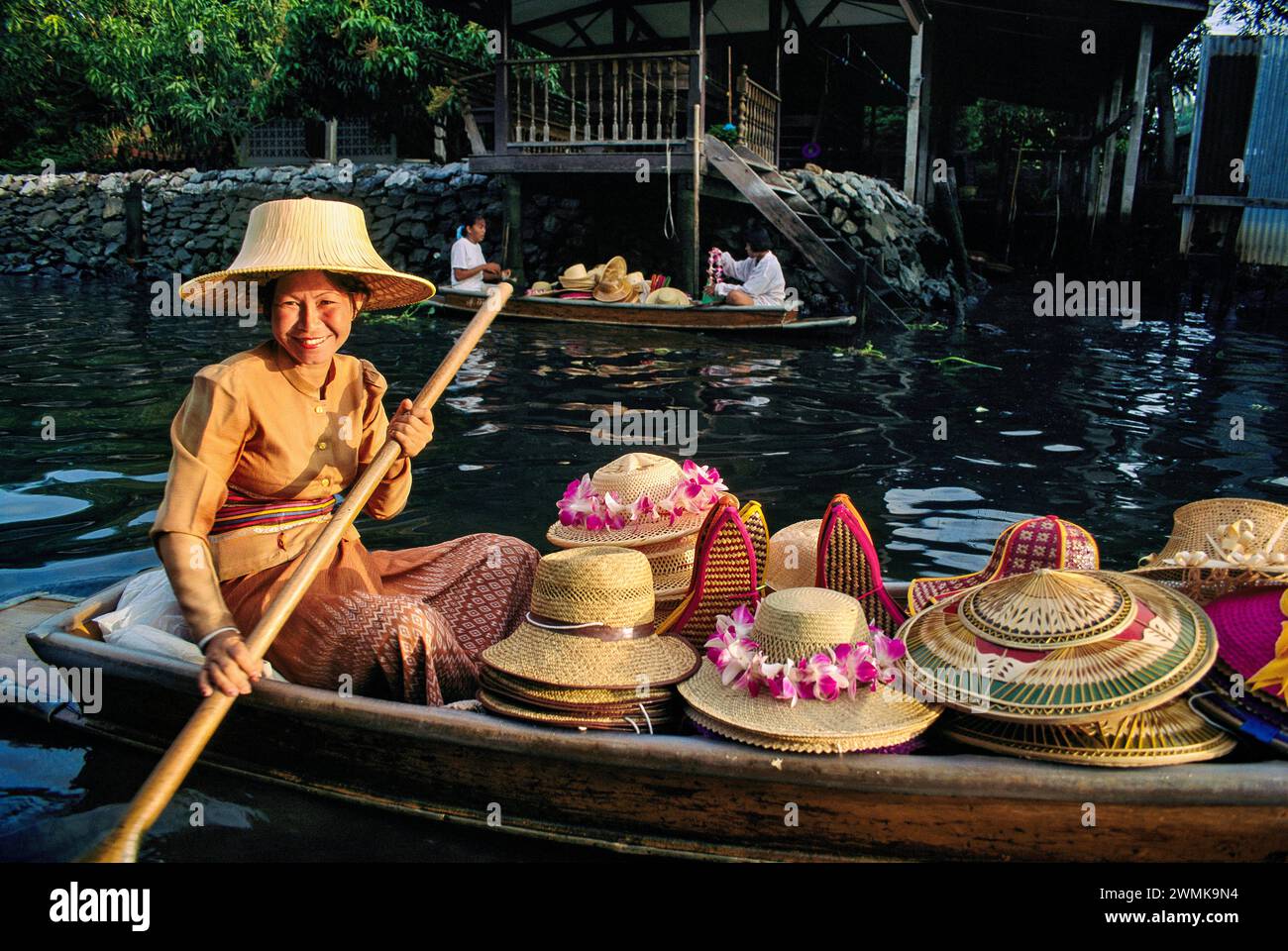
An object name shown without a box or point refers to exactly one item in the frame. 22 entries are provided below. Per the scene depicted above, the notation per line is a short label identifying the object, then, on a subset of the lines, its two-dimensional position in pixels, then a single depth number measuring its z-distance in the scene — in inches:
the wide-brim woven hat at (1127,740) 91.9
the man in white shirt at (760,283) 477.1
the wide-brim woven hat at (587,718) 102.8
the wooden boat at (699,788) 90.2
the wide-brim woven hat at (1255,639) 93.6
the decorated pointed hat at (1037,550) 125.3
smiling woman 105.4
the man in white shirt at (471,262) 521.7
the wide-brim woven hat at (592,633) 105.4
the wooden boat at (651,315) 460.4
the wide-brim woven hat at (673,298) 486.0
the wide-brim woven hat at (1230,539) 113.8
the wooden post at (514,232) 569.9
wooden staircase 480.7
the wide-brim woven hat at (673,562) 138.5
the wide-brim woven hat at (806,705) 95.7
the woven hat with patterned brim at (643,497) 138.3
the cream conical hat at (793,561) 142.0
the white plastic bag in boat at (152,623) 119.2
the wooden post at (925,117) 676.1
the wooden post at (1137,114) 638.5
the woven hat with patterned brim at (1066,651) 92.8
